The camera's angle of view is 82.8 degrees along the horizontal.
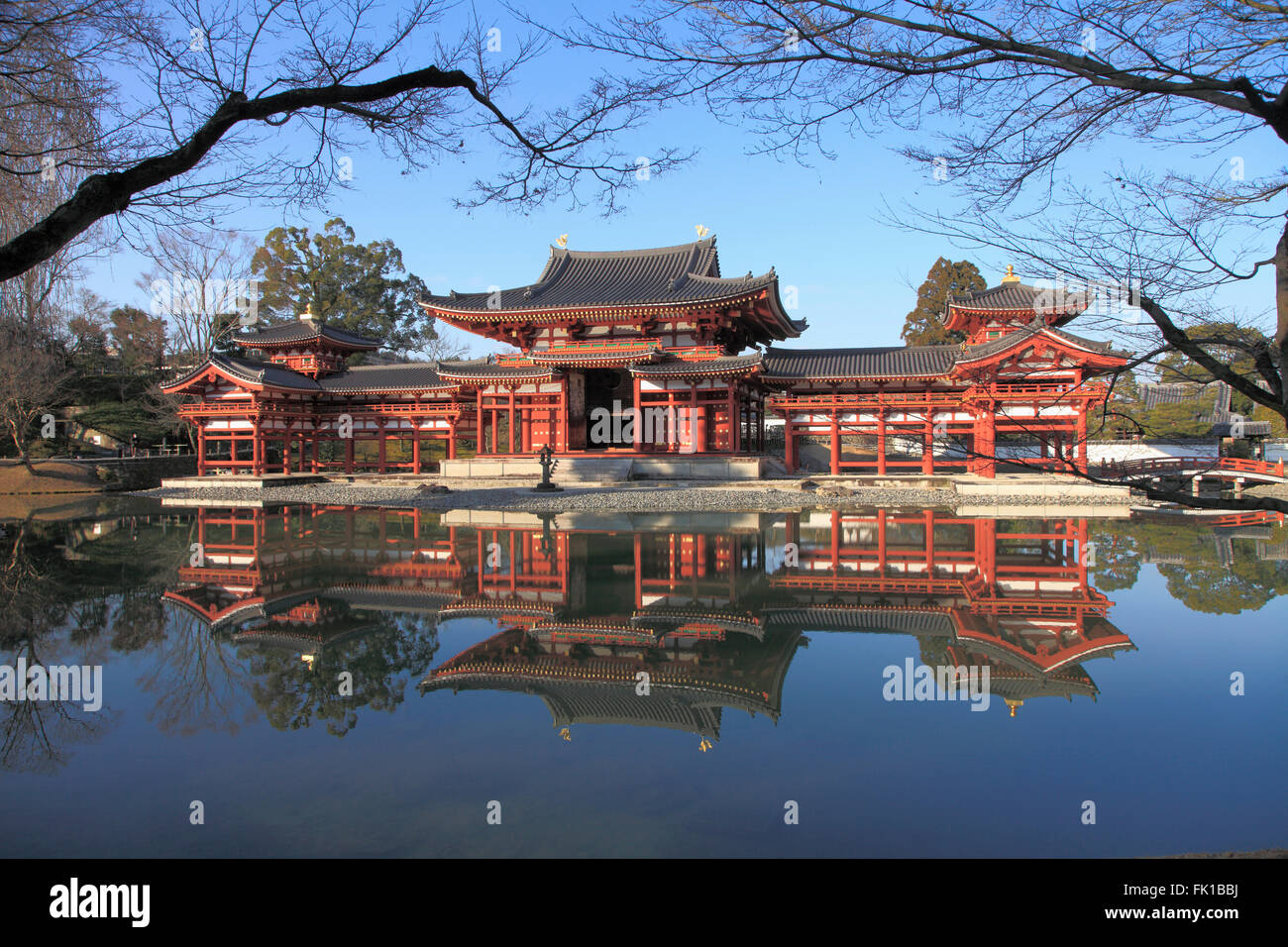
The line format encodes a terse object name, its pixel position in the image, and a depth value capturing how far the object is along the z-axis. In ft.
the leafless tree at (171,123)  12.03
